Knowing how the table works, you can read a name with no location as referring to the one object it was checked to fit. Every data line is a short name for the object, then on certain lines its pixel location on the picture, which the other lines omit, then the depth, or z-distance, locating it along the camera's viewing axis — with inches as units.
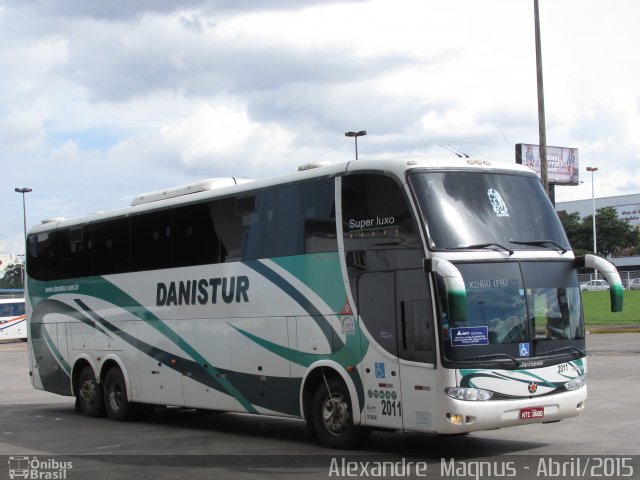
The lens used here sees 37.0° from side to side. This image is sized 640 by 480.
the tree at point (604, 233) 4414.4
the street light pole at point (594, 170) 4084.6
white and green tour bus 427.8
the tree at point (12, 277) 6456.7
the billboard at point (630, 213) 4966.3
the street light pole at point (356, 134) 2071.9
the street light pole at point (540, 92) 1208.8
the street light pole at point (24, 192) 3193.2
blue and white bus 2204.7
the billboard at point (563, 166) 3284.9
